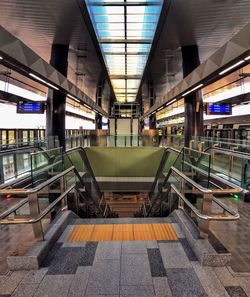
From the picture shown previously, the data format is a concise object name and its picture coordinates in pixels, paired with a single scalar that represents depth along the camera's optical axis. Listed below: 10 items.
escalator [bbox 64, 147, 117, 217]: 5.20
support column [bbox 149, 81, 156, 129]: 15.23
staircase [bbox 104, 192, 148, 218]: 9.86
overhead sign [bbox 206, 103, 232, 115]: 8.45
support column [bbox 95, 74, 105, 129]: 14.43
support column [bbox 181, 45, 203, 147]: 7.64
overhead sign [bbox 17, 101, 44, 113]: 7.68
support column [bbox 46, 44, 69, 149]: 7.52
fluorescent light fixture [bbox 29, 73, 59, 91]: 4.34
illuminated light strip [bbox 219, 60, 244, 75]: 3.33
